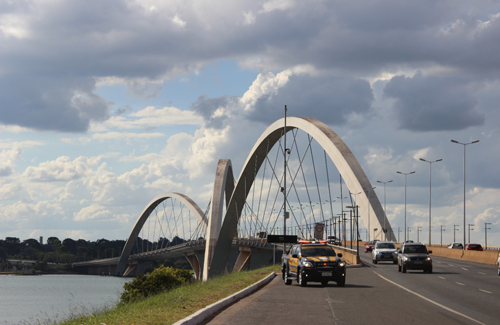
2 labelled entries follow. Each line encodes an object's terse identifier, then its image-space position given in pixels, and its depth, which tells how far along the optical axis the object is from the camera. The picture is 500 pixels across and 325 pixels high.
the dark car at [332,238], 103.18
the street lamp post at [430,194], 88.91
